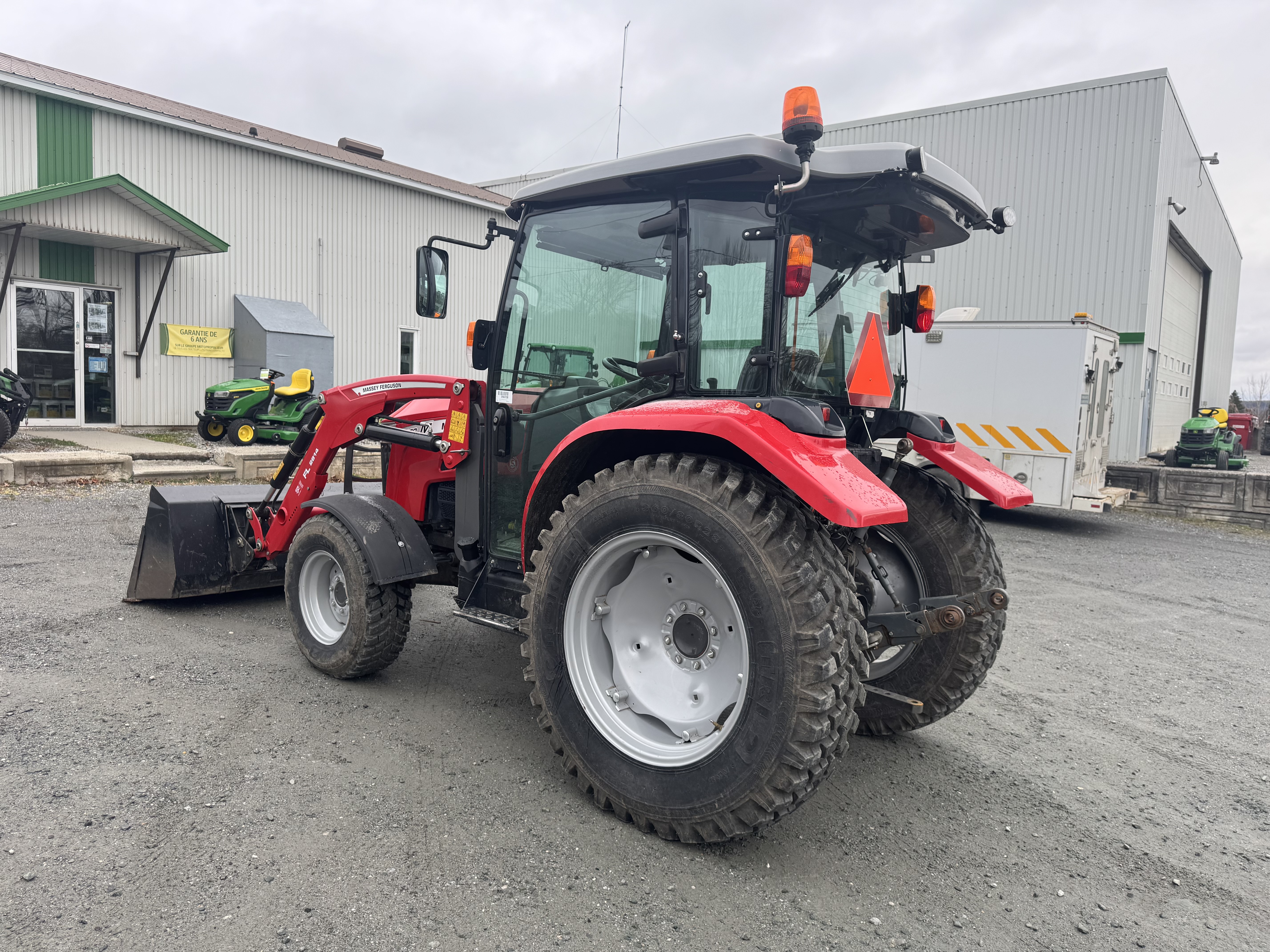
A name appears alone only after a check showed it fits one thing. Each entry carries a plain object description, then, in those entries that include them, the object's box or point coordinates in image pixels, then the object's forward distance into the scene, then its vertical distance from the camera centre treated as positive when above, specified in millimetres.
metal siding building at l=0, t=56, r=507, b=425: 13070 +3258
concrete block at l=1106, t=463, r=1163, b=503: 12289 -671
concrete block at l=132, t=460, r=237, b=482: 9758 -972
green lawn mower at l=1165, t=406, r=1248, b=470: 16000 -131
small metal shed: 15203 +1029
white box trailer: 10062 +456
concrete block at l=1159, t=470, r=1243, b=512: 11609 -724
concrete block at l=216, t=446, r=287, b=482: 10547 -892
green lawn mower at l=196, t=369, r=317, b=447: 12992 -258
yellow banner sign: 14703 +911
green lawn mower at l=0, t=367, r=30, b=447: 10688 -219
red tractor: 2516 -290
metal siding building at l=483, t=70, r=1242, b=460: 15812 +4572
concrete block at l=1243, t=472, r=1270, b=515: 11383 -732
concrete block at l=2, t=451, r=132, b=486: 8945 -913
